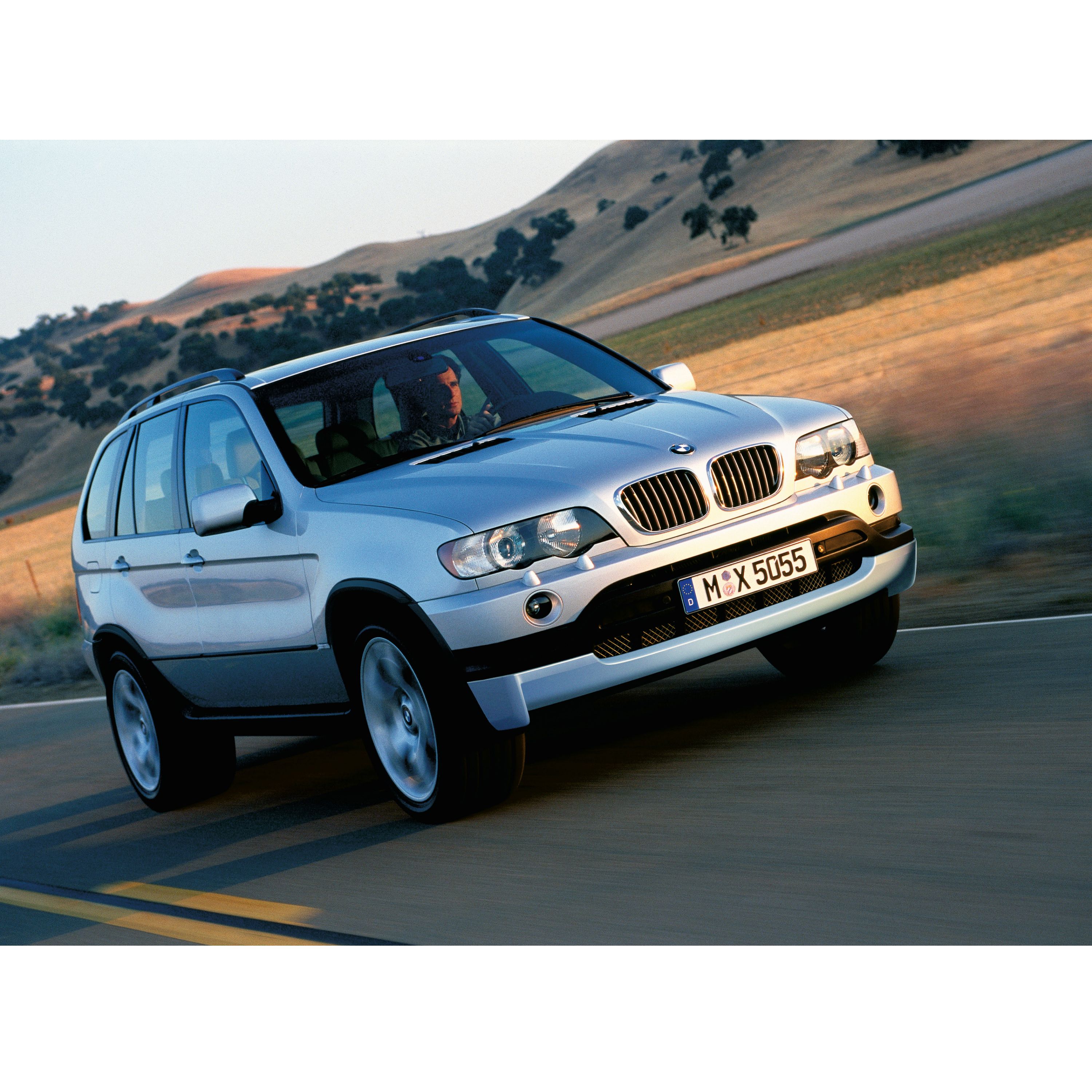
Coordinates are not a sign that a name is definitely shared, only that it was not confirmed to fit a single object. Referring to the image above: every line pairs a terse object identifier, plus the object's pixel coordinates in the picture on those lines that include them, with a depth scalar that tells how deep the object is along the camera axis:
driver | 6.42
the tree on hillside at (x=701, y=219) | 95.56
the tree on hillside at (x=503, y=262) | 123.38
